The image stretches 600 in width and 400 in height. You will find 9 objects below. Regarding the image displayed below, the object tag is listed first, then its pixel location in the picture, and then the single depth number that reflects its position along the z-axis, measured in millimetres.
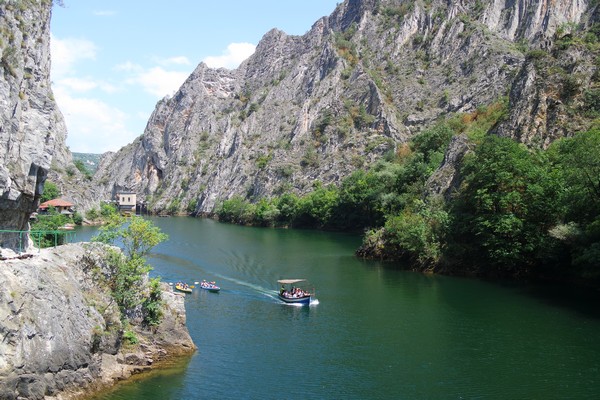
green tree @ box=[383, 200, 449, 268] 67438
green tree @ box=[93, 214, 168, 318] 33219
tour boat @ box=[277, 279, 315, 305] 49656
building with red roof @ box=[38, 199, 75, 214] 115312
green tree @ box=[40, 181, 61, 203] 120456
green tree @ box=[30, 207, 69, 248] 51494
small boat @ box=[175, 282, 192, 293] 54134
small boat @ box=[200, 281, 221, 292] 55594
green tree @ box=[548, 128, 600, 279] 49344
